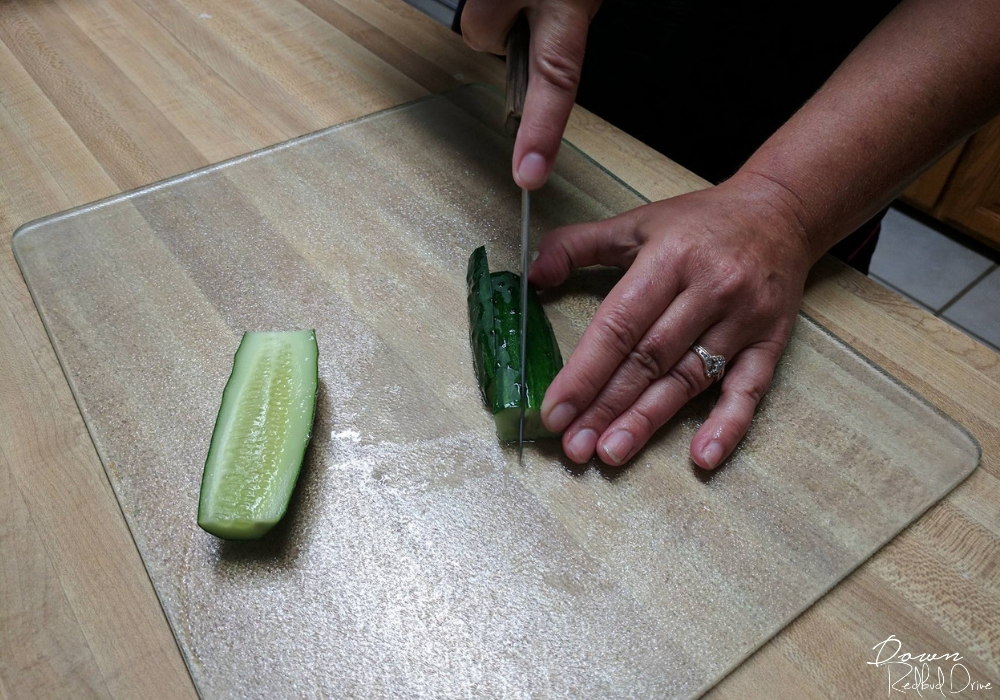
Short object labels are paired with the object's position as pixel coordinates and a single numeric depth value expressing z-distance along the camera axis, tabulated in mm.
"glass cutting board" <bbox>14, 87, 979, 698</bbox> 273
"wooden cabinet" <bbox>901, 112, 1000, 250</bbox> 850
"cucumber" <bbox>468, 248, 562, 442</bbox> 327
